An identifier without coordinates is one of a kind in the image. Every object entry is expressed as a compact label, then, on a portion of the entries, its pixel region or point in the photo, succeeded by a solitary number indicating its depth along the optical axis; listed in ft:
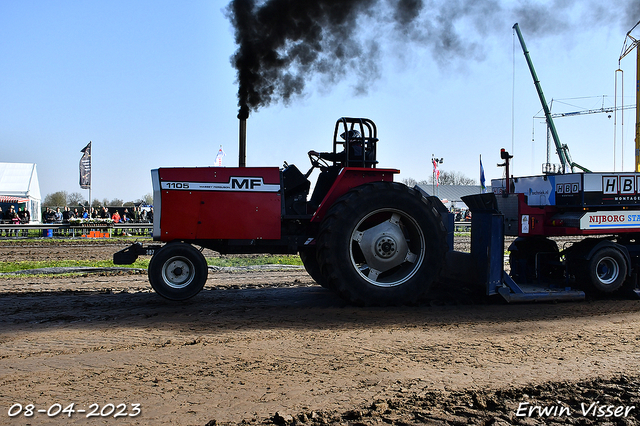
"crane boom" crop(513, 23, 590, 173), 118.62
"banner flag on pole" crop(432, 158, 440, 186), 134.24
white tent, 107.55
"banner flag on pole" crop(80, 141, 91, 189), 84.89
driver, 22.99
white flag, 80.43
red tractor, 21.12
